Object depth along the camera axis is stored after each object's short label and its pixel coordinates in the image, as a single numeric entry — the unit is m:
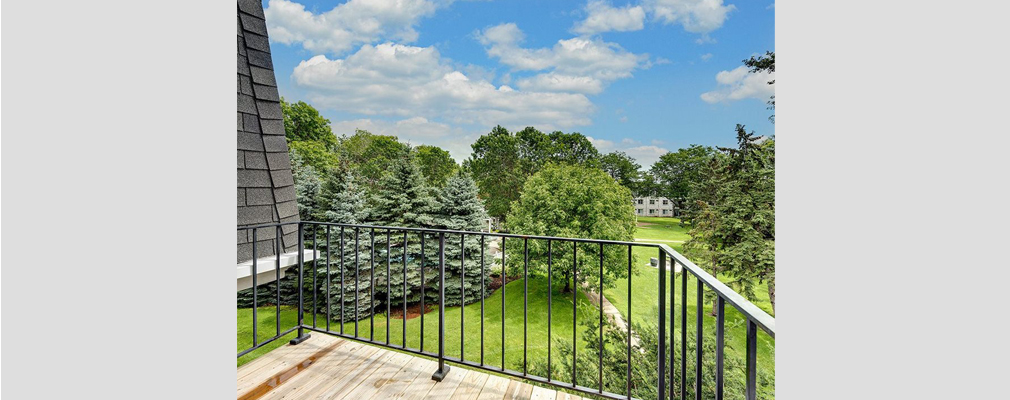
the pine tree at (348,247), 8.85
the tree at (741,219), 9.45
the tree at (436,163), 16.91
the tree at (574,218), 10.99
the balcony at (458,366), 1.23
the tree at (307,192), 10.20
